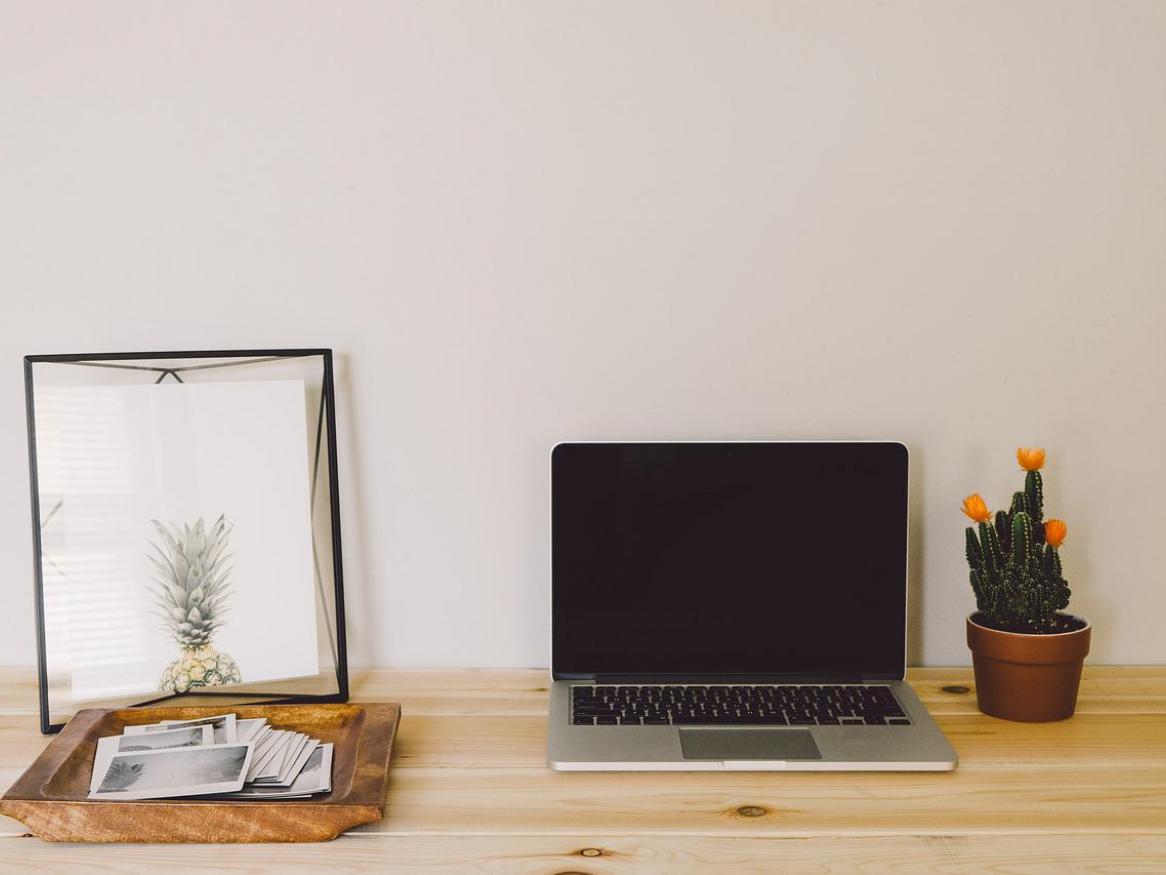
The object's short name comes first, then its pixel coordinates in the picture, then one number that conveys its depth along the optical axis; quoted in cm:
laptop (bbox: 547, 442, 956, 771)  112
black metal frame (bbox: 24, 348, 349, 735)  111
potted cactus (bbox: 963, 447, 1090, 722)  104
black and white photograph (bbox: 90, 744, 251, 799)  86
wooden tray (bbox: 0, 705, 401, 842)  83
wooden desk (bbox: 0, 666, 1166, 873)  80
